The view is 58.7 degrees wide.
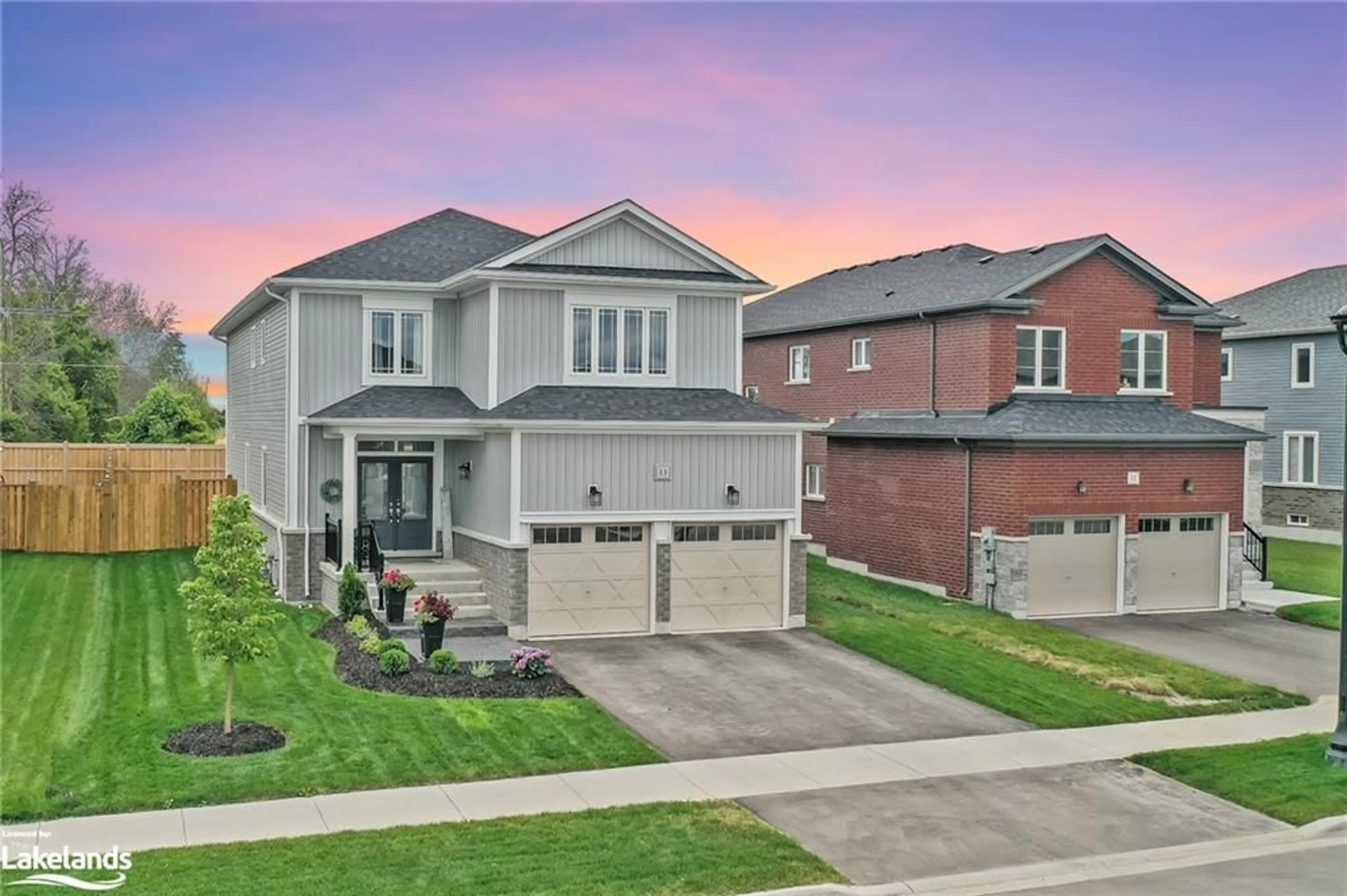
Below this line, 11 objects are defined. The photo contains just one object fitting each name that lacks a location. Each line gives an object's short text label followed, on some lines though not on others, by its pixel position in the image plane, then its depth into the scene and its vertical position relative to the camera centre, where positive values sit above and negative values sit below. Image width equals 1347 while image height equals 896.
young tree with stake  14.09 -1.88
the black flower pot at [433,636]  18.53 -3.08
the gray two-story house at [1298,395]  37.12 +1.56
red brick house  24.69 -0.09
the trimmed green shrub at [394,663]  17.28 -3.25
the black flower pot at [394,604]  20.97 -2.91
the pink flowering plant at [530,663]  17.45 -3.28
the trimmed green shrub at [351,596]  20.78 -2.76
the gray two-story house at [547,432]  21.48 +0.12
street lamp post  14.12 -3.33
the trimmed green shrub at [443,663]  17.41 -3.27
